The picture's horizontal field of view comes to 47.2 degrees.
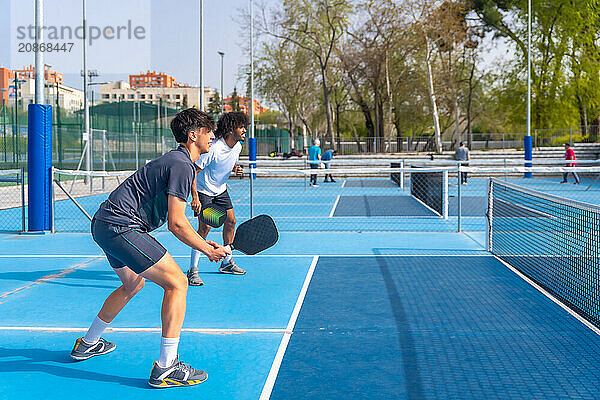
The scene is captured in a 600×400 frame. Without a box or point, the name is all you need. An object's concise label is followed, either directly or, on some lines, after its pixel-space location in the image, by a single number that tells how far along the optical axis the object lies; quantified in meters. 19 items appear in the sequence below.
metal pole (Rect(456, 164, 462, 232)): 12.51
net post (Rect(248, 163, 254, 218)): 13.25
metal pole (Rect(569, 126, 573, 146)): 43.39
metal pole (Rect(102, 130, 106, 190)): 23.77
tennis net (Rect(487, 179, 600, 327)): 6.64
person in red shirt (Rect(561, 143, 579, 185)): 27.66
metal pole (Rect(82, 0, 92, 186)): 26.14
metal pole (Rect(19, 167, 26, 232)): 12.81
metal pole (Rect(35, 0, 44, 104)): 12.27
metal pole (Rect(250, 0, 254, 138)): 37.09
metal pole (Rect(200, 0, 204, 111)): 28.28
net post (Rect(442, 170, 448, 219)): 13.53
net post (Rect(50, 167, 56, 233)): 12.50
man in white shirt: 7.85
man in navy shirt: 4.33
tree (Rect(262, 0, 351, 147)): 44.28
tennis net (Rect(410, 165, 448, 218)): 14.52
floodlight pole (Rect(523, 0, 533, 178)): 33.47
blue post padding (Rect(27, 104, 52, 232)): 12.38
